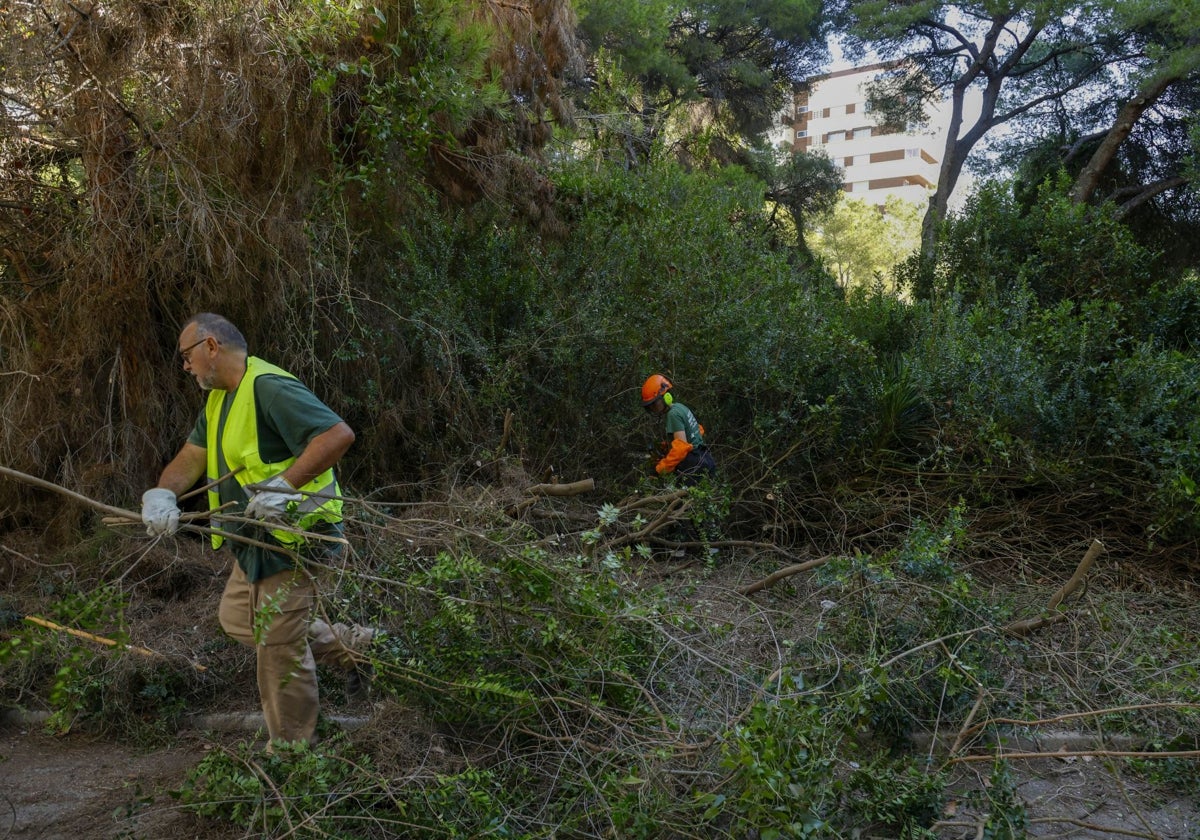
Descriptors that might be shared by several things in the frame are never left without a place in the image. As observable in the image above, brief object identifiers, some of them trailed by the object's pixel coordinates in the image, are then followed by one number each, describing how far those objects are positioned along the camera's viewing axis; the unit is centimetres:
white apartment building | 5668
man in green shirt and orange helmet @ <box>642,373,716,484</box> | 670
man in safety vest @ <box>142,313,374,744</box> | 355
